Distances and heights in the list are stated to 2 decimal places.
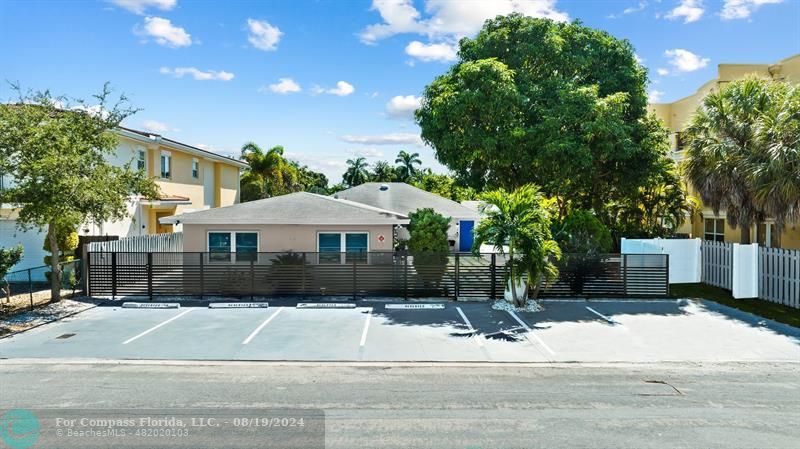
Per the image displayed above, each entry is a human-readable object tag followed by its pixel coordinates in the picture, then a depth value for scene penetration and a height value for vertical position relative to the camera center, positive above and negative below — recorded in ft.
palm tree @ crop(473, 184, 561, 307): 51.55 -0.80
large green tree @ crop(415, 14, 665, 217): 65.57 +14.88
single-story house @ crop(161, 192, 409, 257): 63.41 -0.74
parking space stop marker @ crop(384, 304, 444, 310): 54.75 -8.66
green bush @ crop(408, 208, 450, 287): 63.72 -0.92
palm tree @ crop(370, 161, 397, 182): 218.18 +22.45
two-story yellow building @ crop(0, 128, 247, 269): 70.18 +8.50
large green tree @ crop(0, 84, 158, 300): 47.19 +5.67
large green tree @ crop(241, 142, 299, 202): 150.61 +15.18
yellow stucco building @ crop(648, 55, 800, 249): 73.20 +20.33
